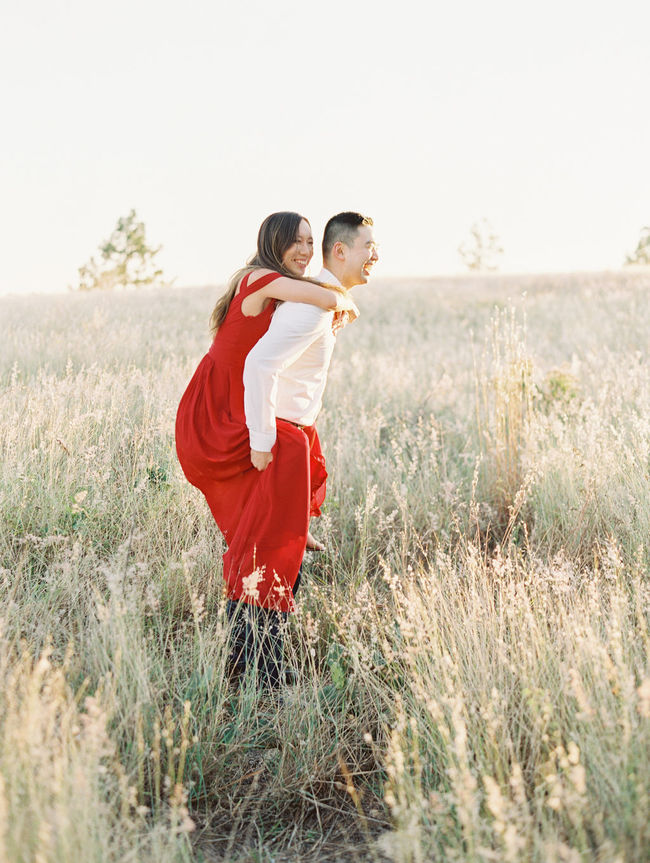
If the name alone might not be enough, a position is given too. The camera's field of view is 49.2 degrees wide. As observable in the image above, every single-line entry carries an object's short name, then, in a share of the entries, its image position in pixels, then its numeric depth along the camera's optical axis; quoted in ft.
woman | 9.30
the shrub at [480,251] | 163.94
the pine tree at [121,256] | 123.75
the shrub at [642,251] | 149.28
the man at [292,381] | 8.75
